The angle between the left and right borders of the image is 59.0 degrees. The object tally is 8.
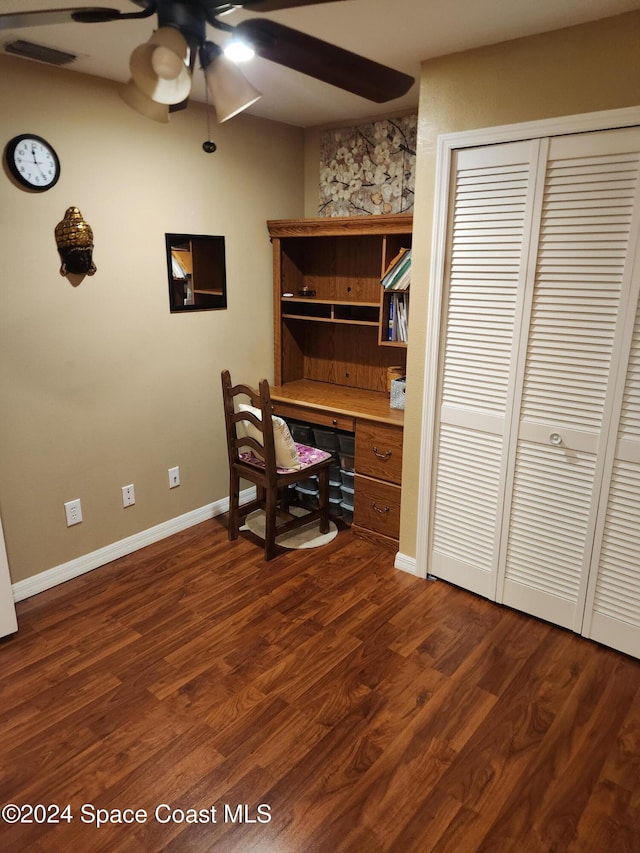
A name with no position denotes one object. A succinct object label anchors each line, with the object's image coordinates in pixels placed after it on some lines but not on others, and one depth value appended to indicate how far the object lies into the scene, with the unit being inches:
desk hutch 121.0
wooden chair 113.8
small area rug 126.7
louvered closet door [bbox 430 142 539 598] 90.6
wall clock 92.4
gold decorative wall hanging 99.7
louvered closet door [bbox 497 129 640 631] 81.8
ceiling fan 45.6
